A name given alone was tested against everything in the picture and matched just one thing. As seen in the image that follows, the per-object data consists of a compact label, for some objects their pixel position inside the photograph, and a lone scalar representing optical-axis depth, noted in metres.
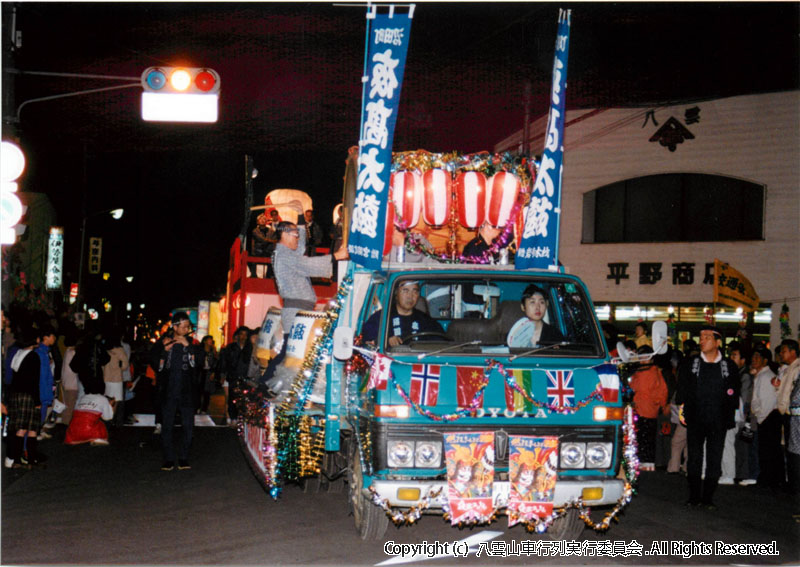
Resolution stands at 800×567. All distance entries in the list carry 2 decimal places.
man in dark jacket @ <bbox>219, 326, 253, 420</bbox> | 14.92
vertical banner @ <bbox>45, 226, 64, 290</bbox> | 35.50
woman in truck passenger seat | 7.30
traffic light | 11.52
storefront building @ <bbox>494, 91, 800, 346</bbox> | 23.23
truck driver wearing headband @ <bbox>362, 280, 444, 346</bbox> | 7.32
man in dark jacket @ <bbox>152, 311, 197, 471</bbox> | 11.26
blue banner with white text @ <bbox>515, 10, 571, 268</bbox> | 8.17
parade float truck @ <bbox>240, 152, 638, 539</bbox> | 6.37
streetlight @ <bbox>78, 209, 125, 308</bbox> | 34.53
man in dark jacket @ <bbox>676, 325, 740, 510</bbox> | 9.20
